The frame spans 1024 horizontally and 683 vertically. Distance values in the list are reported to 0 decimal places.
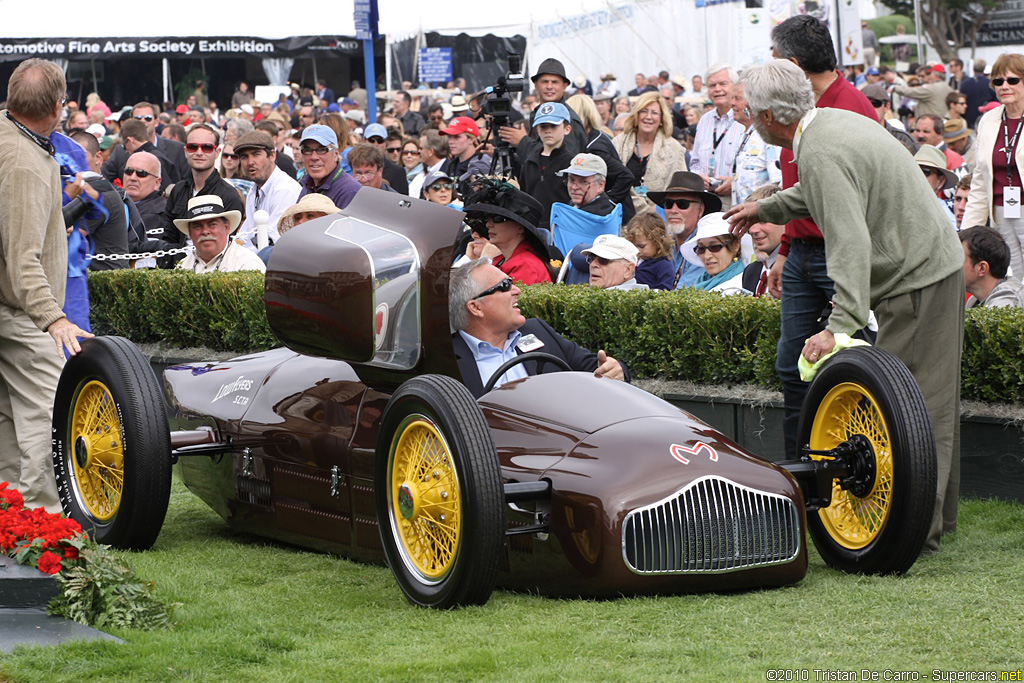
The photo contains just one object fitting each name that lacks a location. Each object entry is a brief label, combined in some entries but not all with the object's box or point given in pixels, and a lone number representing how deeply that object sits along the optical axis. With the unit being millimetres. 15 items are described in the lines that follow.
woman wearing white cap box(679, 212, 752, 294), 18047
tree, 98450
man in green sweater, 10672
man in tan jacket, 12383
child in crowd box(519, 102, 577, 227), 22609
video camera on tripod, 22562
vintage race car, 9641
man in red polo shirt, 11898
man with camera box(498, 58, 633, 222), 22781
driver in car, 11547
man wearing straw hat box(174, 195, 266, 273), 21047
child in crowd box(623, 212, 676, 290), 19250
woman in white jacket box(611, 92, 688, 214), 24750
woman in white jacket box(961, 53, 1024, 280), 17859
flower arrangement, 9508
